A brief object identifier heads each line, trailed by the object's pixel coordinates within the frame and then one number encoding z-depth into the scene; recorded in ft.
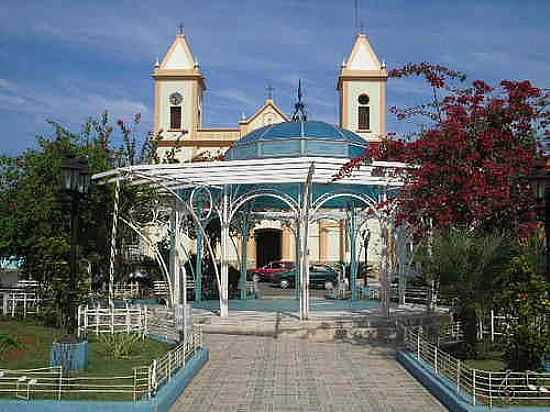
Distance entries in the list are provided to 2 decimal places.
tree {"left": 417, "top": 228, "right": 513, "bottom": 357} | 41.09
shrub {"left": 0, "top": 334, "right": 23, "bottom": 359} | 40.86
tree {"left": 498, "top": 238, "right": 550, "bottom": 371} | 32.81
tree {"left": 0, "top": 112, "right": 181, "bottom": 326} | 55.98
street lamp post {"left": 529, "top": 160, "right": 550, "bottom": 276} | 37.63
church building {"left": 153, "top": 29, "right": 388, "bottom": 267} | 155.12
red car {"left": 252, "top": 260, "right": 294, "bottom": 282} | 130.52
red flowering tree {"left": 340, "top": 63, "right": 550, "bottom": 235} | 45.83
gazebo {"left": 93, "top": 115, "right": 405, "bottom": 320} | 55.36
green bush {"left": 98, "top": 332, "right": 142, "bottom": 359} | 42.28
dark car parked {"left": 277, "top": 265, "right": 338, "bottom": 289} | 115.44
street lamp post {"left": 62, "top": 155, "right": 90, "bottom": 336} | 36.94
